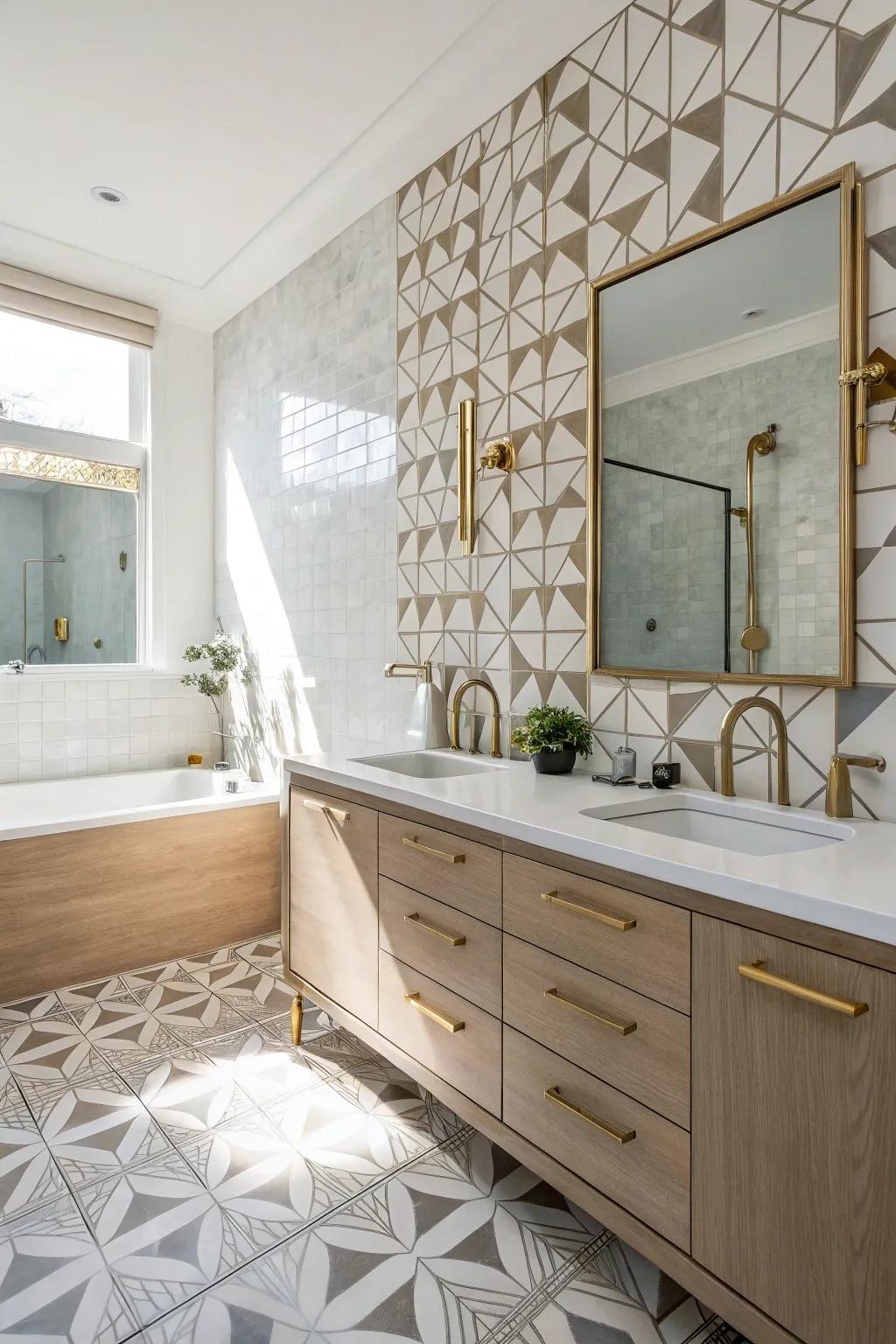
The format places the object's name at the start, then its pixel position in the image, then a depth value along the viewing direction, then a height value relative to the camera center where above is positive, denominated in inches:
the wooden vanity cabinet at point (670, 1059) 38.5 -24.1
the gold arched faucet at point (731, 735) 60.9 -5.6
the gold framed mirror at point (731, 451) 60.0 +18.2
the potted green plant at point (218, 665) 145.5 -0.1
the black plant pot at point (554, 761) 76.8 -9.3
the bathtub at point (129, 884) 102.3 -30.8
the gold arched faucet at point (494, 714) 90.7 -5.6
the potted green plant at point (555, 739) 76.7 -7.1
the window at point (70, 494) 138.3 +30.8
